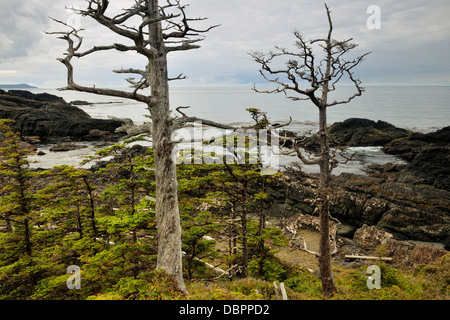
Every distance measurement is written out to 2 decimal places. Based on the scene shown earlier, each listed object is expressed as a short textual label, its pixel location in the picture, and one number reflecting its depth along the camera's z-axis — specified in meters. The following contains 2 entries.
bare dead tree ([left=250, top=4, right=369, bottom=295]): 9.15
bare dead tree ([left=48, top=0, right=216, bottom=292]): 6.46
